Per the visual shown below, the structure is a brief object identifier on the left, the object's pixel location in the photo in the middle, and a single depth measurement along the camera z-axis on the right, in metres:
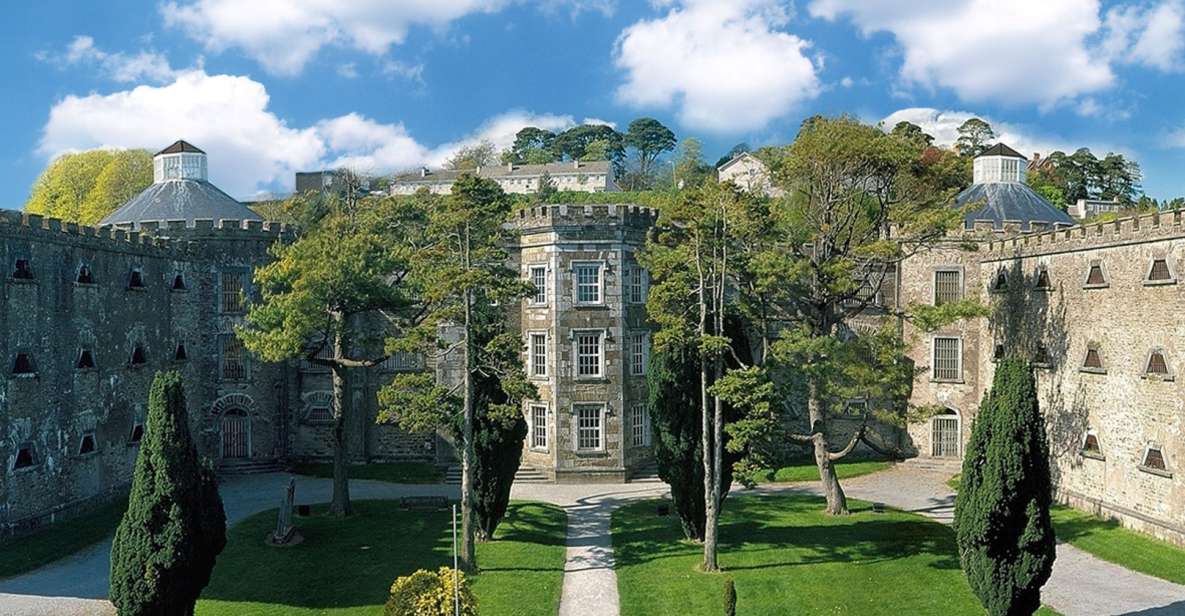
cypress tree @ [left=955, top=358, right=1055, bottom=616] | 17.88
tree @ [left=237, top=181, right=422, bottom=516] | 27.02
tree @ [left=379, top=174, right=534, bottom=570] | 23.23
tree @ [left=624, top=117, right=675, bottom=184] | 117.94
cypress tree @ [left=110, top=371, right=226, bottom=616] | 17.52
